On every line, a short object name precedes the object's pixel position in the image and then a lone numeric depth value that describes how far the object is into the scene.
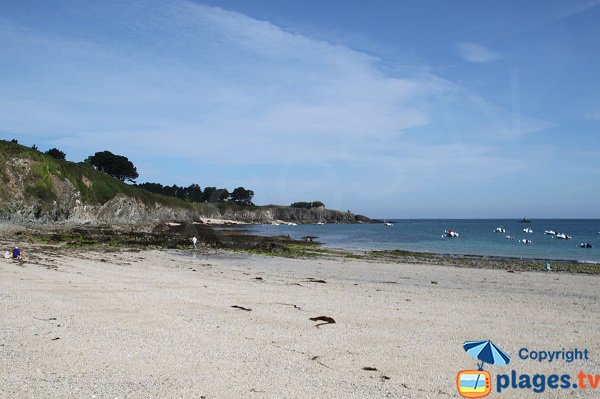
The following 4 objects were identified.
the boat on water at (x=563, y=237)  77.93
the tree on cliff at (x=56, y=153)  97.26
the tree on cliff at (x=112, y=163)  117.19
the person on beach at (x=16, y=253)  23.51
